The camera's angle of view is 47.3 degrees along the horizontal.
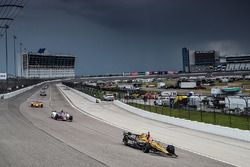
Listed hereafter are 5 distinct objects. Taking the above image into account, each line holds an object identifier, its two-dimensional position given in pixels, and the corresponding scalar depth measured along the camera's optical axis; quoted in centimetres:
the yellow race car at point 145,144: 1573
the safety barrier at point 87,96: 5247
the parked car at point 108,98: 5069
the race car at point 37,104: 4209
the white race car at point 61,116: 2967
